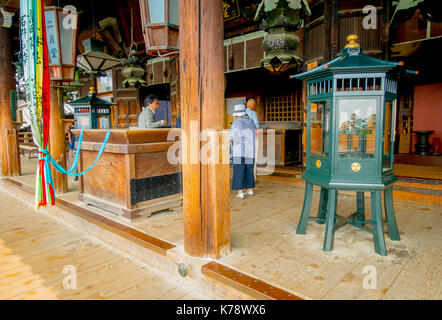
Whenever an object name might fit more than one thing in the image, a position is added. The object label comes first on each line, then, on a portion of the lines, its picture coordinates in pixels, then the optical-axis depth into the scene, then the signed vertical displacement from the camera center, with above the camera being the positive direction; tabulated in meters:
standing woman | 4.83 -0.19
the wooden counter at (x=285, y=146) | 6.59 -0.24
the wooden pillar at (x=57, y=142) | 5.13 -0.08
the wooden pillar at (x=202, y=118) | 2.37 +0.15
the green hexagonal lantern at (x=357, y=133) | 2.60 +0.02
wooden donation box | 3.66 -0.49
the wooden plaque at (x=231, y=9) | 6.58 +2.93
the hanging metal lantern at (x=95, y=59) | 5.89 +1.68
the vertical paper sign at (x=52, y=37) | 4.55 +1.59
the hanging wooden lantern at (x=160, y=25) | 2.99 +1.16
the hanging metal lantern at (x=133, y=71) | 6.44 +1.50
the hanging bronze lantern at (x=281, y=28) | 3.47 +1.40
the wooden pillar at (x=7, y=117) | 7.00 +0.51
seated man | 4.57 +0.33
